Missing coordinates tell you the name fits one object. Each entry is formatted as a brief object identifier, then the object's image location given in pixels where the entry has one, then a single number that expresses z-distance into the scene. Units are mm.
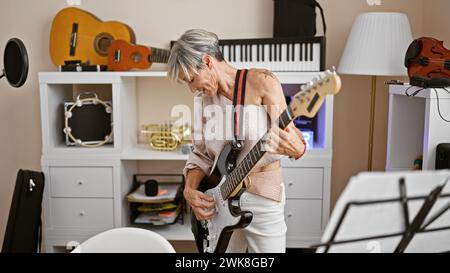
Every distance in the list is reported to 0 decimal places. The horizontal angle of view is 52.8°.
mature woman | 1151
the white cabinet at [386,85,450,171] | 1829
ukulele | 2049
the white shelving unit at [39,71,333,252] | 2004
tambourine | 2096
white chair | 1108
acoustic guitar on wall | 2131
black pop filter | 1441
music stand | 580
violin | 1522
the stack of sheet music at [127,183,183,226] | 2111
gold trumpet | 2121
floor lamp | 1884
